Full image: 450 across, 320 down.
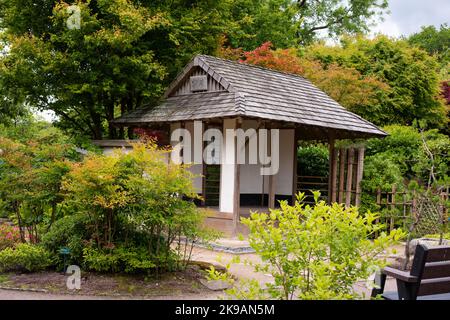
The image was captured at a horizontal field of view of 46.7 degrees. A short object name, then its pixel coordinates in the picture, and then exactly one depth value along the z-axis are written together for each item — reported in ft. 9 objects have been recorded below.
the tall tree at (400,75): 72.64
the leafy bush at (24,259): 26.09
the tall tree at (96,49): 44.70
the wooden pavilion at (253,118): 41.37
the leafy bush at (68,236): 26.86
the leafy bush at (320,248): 15.14
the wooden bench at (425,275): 16.92
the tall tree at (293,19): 75.05
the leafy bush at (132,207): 25.30
